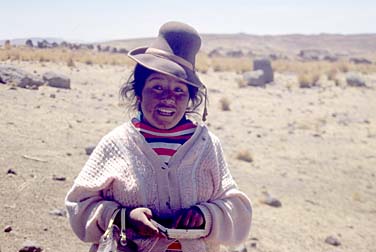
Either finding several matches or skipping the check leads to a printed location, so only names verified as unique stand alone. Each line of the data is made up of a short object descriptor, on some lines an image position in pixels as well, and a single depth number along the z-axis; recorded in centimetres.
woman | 218
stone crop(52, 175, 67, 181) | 602
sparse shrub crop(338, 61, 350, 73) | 3016
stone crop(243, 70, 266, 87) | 1991
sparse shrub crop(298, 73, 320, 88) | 2105
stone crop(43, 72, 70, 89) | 1292
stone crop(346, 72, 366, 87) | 2162
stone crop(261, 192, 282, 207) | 711
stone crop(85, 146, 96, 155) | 753
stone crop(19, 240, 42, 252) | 420
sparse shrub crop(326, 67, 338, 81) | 2386
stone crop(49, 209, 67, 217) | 506
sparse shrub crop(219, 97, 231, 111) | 1398
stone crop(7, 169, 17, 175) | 578
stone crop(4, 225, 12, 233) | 451
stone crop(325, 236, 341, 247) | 605
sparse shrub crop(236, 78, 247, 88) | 1911
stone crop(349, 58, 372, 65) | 4793
